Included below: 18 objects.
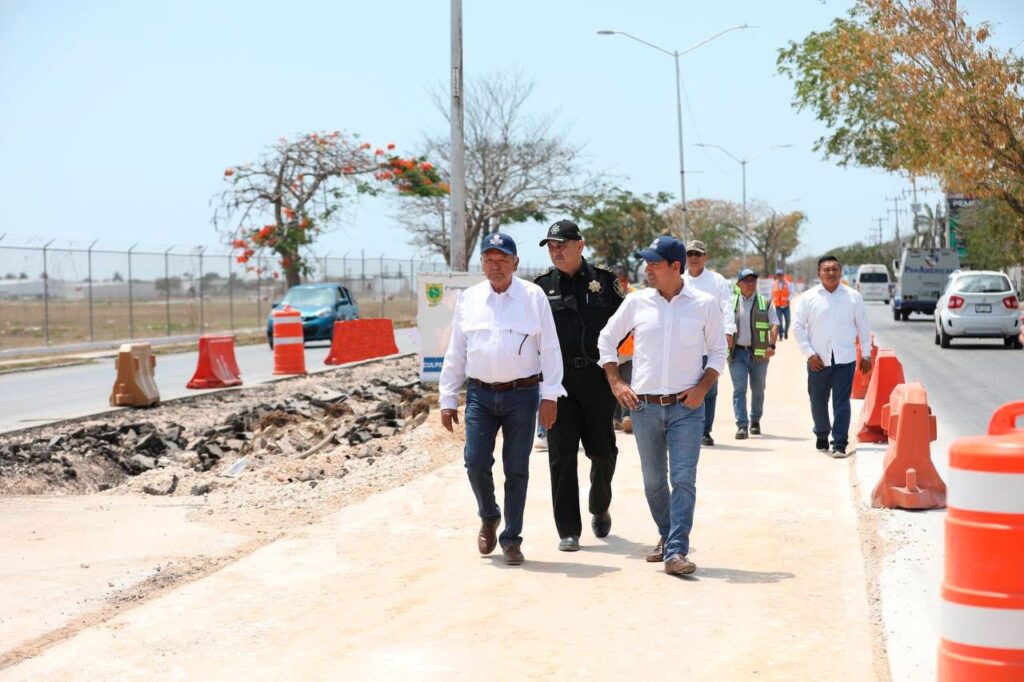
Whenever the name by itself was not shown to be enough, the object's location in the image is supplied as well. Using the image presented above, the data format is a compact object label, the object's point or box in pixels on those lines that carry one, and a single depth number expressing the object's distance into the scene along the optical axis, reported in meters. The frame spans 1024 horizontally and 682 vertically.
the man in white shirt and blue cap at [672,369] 7.16
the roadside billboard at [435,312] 17.30
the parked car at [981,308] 29.34
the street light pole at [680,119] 43.86
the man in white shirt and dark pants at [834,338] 11.49
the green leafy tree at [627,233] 70.19
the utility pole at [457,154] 18.97
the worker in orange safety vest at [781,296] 34.06
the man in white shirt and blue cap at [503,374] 7.46
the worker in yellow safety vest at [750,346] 13.01
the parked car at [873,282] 80.94
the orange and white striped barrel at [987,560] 3.93
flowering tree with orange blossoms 43.25
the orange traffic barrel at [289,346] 22.94
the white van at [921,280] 46.38
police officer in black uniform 7.84
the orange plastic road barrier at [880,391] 11.89
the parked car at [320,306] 33.25
